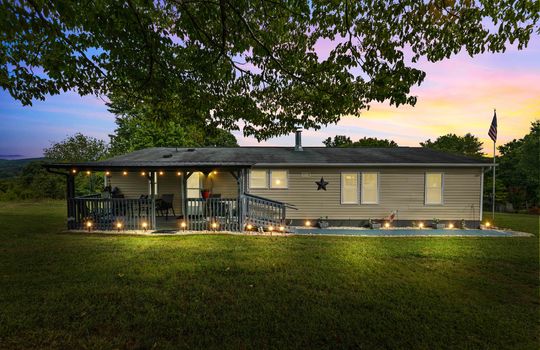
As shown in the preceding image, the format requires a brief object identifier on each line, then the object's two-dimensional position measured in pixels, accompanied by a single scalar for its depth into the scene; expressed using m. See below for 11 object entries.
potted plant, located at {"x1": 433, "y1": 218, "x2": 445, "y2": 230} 11.41
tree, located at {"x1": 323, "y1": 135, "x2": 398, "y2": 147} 38.19
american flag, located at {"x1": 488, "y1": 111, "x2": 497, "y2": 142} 12.51
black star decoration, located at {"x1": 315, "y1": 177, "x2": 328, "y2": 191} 11.77
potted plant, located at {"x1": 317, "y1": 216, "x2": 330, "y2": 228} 11.41
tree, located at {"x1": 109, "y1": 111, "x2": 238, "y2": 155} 24.27
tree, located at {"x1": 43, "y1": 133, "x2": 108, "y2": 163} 26.36
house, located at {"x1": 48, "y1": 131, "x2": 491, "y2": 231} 11.38
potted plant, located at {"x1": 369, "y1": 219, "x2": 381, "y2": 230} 11.26
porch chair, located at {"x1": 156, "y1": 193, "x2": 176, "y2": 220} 11.39
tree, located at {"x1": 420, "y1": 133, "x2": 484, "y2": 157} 47.84
